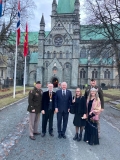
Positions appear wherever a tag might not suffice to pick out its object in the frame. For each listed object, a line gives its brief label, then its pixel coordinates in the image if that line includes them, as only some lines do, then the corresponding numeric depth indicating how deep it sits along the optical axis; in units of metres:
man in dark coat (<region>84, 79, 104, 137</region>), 4.46
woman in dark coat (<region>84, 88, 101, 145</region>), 4.05
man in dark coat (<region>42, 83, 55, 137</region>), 4.45
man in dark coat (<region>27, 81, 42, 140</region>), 4.32
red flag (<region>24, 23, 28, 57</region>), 15.62
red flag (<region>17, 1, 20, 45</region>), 12.94
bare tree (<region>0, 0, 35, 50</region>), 14.28
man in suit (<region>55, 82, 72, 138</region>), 4.39
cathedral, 32.73
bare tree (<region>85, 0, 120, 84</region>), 10.43
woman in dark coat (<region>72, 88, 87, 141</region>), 4.18
